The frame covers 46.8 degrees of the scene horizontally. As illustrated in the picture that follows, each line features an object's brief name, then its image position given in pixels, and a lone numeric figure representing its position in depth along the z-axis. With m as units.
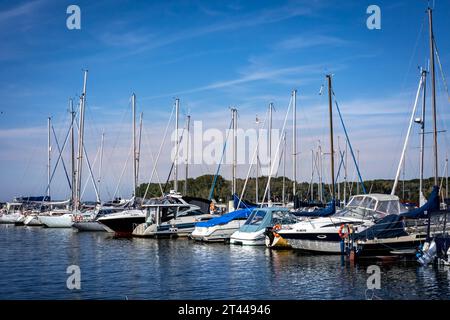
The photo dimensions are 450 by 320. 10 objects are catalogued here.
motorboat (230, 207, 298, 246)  38.44
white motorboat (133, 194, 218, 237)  48.25
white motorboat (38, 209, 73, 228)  68.69
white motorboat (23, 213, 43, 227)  80.00
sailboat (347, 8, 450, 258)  28.98
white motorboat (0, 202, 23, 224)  89.69
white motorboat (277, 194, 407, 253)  32.22
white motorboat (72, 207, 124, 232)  60.09
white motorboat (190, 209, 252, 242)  42.84
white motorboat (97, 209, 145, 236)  50.94
